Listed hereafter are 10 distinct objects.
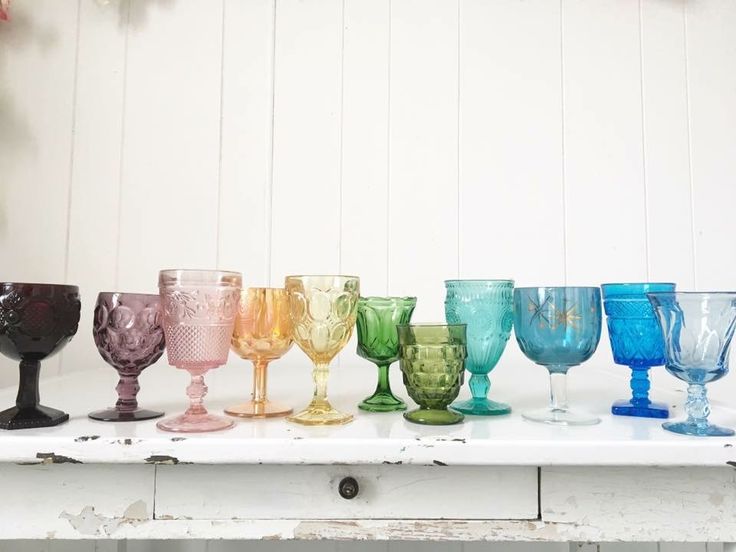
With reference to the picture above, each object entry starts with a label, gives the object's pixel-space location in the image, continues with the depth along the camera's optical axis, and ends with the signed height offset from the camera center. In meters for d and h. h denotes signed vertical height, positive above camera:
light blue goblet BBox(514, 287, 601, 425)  0.68 -0.02
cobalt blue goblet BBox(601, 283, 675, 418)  0.71 -0.04
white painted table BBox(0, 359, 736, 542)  0.56 -0.20
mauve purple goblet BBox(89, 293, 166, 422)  0.66 -0.04
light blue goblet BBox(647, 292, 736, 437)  0.60 -0.03
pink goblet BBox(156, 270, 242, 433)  0.62 -0.02
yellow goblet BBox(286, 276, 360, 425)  0.66 -0.01
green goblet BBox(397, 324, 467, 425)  0.65 -0.07
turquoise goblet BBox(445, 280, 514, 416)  0.74 -0.02
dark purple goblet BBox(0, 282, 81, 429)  0.61 -0.03
